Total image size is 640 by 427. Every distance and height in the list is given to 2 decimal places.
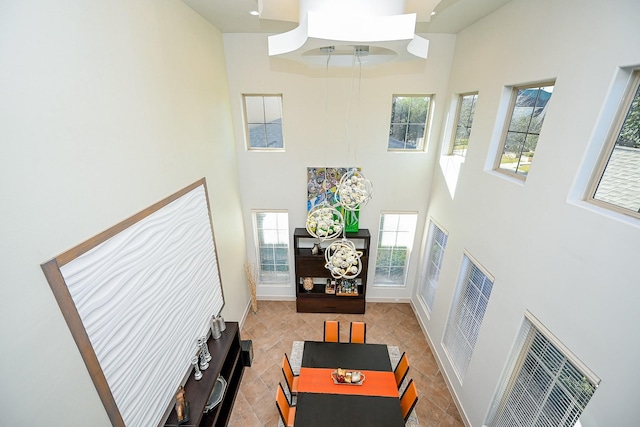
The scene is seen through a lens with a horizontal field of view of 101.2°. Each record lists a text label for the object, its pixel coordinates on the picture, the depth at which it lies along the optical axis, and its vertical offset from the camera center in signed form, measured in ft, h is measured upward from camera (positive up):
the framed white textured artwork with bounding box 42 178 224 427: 5.92 -4.96
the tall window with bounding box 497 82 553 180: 9.19 -0.11
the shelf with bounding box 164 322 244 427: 9.38 -9.85
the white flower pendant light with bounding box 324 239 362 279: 9.27 -4.52
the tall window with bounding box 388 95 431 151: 15.94 +0.06
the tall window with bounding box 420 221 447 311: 16.19 -8.58
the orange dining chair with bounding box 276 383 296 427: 10.78 -11.48
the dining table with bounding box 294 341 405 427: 10.30 -10.95
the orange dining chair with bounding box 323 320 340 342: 14.56 -10.97
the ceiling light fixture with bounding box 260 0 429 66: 4.09 +1.42
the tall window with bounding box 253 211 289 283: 18.53 -8.55
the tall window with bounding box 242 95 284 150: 16.02 -0.01
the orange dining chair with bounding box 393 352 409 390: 12.44 -11.32
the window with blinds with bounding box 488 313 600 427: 7.32 -7.76
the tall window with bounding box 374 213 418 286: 18.38 -8.52
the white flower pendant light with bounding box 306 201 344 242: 9.37 -3.35
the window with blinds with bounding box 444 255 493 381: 11.83 -8.77
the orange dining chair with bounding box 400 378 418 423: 10.73 -11.12
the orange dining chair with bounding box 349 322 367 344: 14.58 -11.09
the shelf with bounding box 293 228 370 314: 17.80 -10.65
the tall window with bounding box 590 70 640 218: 6.35 -0.88
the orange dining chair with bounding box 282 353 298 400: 12.43 -11.74
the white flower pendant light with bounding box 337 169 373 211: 8.97 -2.24
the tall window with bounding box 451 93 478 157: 13.55 +0.08
